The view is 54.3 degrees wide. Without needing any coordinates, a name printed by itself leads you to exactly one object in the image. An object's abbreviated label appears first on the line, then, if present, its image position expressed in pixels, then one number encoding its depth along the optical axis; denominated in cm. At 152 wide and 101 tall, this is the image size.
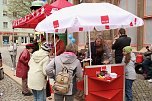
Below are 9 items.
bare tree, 1537
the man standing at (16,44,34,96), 438
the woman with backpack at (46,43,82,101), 280
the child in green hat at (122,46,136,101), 343
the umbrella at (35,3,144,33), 303
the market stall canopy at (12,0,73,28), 476
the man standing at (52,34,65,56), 470
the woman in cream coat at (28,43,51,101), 326
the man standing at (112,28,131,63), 412
